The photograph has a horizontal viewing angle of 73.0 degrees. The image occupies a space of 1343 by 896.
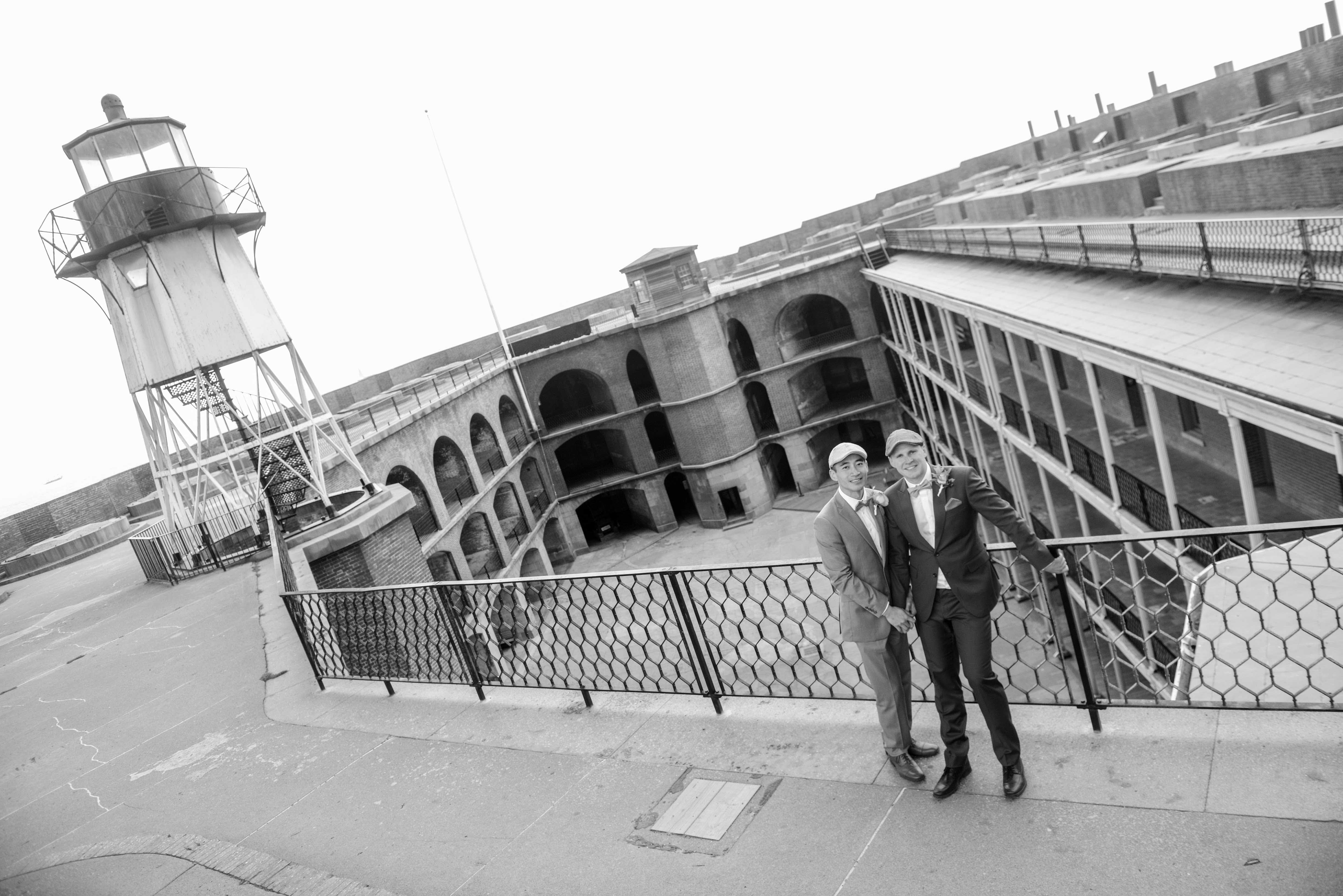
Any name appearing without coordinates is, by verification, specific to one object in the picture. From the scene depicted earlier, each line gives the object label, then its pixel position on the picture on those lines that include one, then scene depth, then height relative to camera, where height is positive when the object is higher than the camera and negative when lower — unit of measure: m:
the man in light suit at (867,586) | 3.66 -1.40
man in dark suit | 3.46 -1.41
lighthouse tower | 12.33 +1.71
